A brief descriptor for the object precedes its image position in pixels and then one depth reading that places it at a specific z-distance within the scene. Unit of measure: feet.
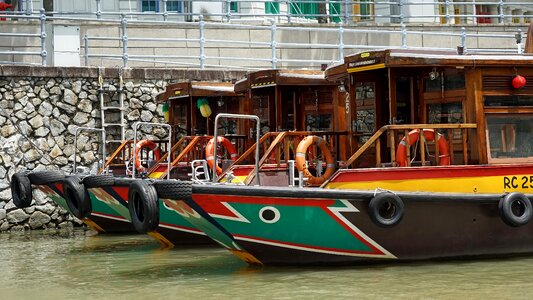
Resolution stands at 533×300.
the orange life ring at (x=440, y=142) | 42.06
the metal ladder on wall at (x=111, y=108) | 65.46
